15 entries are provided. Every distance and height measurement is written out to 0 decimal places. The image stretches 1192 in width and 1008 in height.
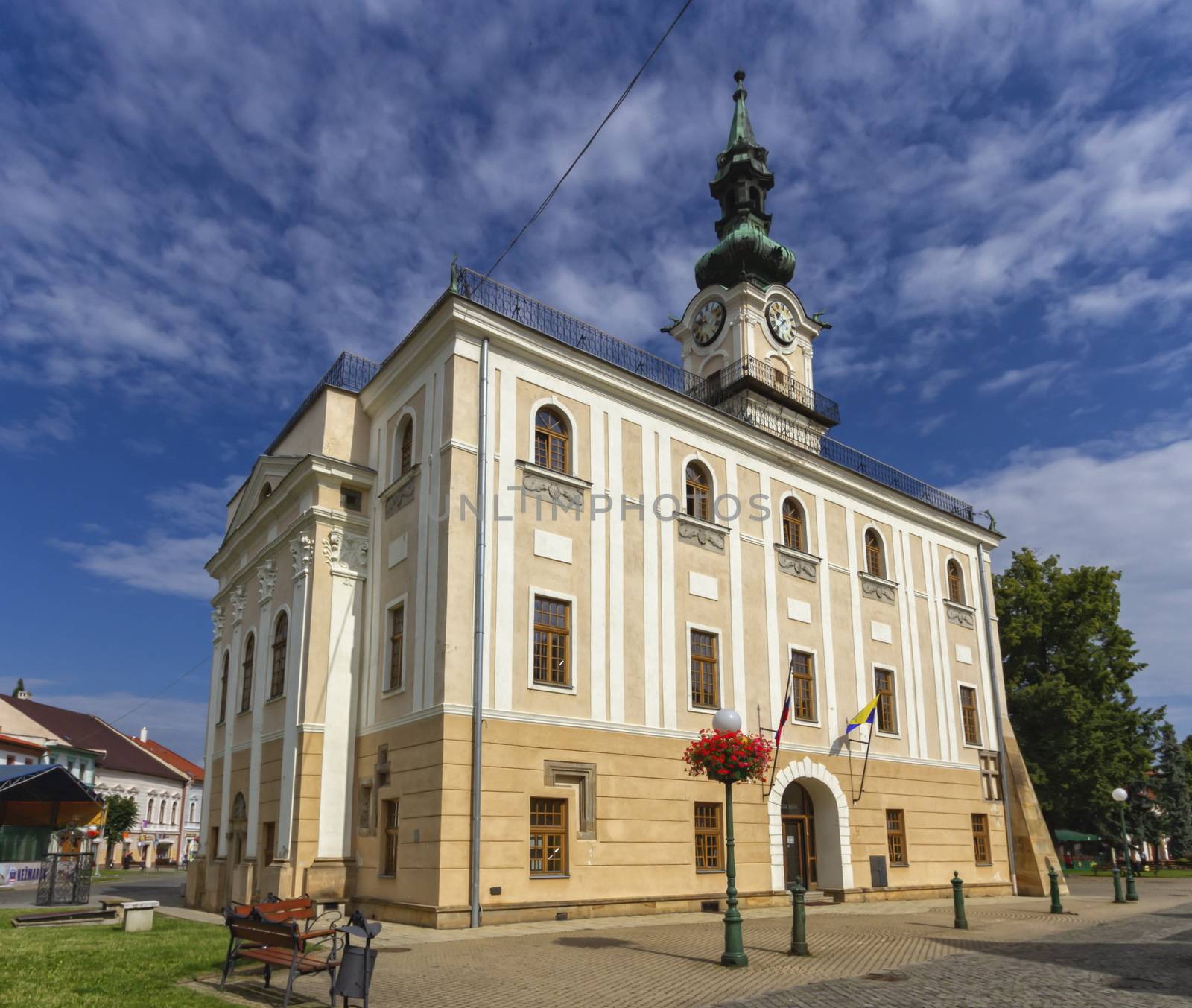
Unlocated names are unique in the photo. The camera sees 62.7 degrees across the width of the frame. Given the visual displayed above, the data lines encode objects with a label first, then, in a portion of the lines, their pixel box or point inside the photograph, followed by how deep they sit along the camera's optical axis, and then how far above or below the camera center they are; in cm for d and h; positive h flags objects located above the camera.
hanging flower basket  1320 +61
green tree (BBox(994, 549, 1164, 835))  3403 +401
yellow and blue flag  2389 +200
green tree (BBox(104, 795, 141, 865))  6144 -79
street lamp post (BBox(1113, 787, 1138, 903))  2502 -186
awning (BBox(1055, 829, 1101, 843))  4322 -151
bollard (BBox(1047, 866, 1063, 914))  2053 -193
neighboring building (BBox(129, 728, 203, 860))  7762 +16
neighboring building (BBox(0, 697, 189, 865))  6156 +264
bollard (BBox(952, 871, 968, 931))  1689 -170
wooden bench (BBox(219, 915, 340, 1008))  914 -133
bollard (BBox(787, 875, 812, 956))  1271 -153
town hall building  1803 +313
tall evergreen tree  4350 +32
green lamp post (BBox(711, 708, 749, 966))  1196 -151
